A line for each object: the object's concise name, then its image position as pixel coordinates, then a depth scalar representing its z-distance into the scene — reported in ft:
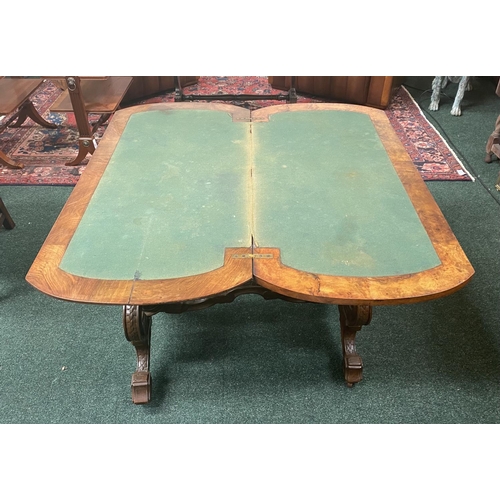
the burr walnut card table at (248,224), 3.79
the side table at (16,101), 8.83
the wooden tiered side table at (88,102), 8.81
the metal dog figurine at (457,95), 11.60
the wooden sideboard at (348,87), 11.85
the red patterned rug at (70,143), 9.48
